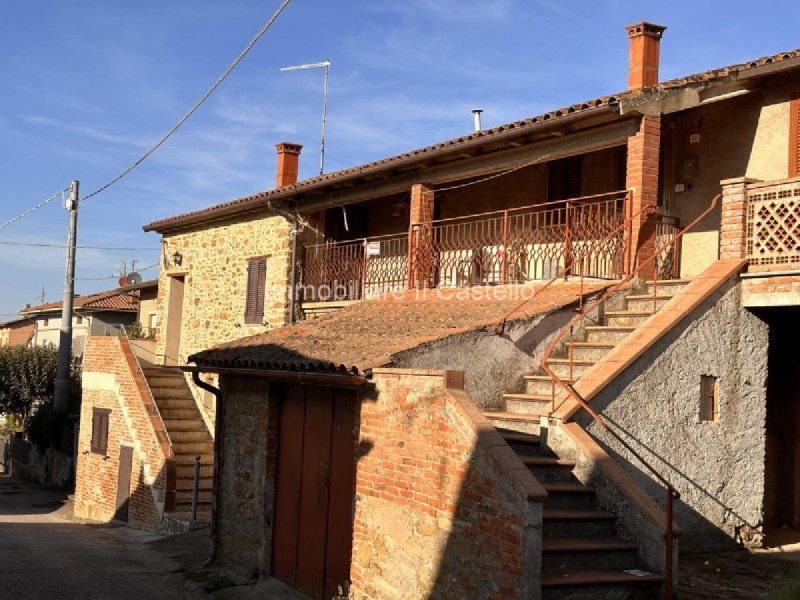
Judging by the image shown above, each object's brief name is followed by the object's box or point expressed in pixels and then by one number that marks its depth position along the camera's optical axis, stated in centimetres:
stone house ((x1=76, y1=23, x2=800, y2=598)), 743
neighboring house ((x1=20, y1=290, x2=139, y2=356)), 3431
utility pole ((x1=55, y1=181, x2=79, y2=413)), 2411
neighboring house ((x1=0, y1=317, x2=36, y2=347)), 4619
